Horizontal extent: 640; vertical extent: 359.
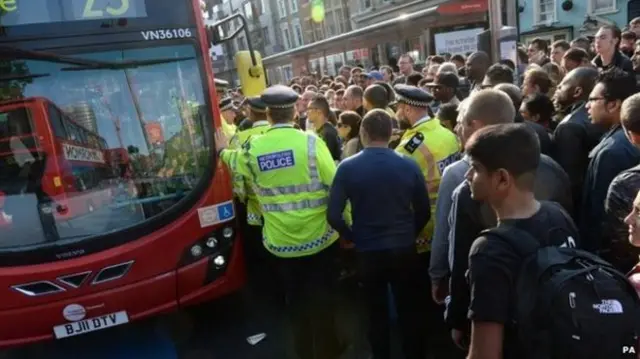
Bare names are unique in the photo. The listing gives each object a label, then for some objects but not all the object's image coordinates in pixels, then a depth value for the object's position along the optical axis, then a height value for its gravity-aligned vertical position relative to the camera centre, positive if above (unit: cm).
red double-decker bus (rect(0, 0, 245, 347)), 345 -42
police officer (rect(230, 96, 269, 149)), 405 -31
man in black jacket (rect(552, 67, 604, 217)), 338 -73
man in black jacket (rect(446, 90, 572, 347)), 214 -82
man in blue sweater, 303 -98
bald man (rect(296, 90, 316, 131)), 696 -46
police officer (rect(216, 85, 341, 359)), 327 -83
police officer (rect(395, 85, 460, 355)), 340 -60
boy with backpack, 142 -70
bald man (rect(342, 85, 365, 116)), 572 -34
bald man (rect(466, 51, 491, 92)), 602 -21
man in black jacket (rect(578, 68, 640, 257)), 269 -67
